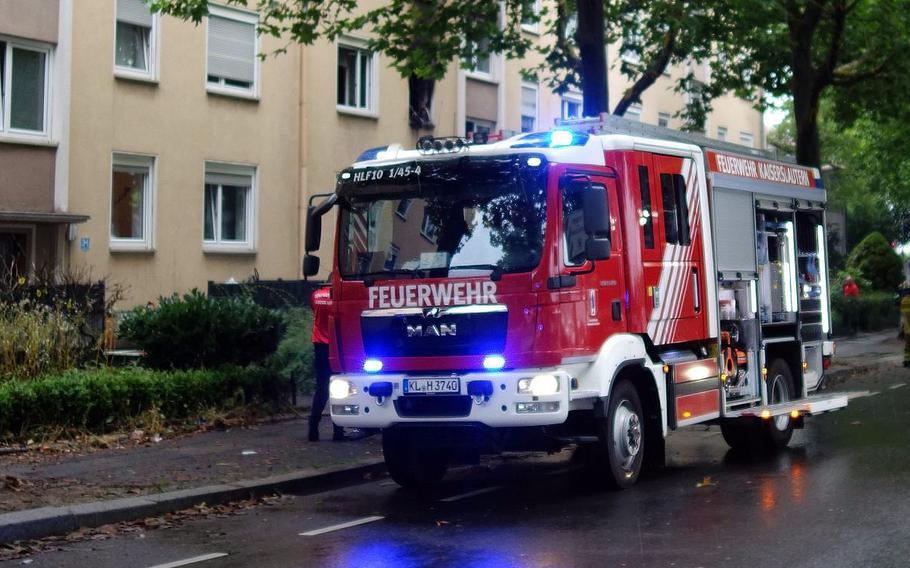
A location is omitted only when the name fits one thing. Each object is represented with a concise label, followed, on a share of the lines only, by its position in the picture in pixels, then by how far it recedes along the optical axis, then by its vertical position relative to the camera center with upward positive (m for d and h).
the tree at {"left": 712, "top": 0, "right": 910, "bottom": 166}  23.17 +6.01
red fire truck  9.91 +0.64
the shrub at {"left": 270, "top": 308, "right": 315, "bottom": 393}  16.48 +0.28
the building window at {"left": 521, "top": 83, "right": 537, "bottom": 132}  35.97 +7.51
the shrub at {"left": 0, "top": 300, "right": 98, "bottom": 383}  14.11 +0.47
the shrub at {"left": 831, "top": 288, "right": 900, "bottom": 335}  34.97 +1.69
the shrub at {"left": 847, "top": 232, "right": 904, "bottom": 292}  44.44 +3.66
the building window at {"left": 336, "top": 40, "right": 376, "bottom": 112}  29.16 +6.80
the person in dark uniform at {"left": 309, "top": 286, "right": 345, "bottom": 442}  13.45 +0.26
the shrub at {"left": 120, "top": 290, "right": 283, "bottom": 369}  15.48 +0.60
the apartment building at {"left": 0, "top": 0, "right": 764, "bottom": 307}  22.58 +4.74
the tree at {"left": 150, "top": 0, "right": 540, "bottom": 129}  17.84 +4.96
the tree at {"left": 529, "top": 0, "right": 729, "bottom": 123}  20.36 +5.64
